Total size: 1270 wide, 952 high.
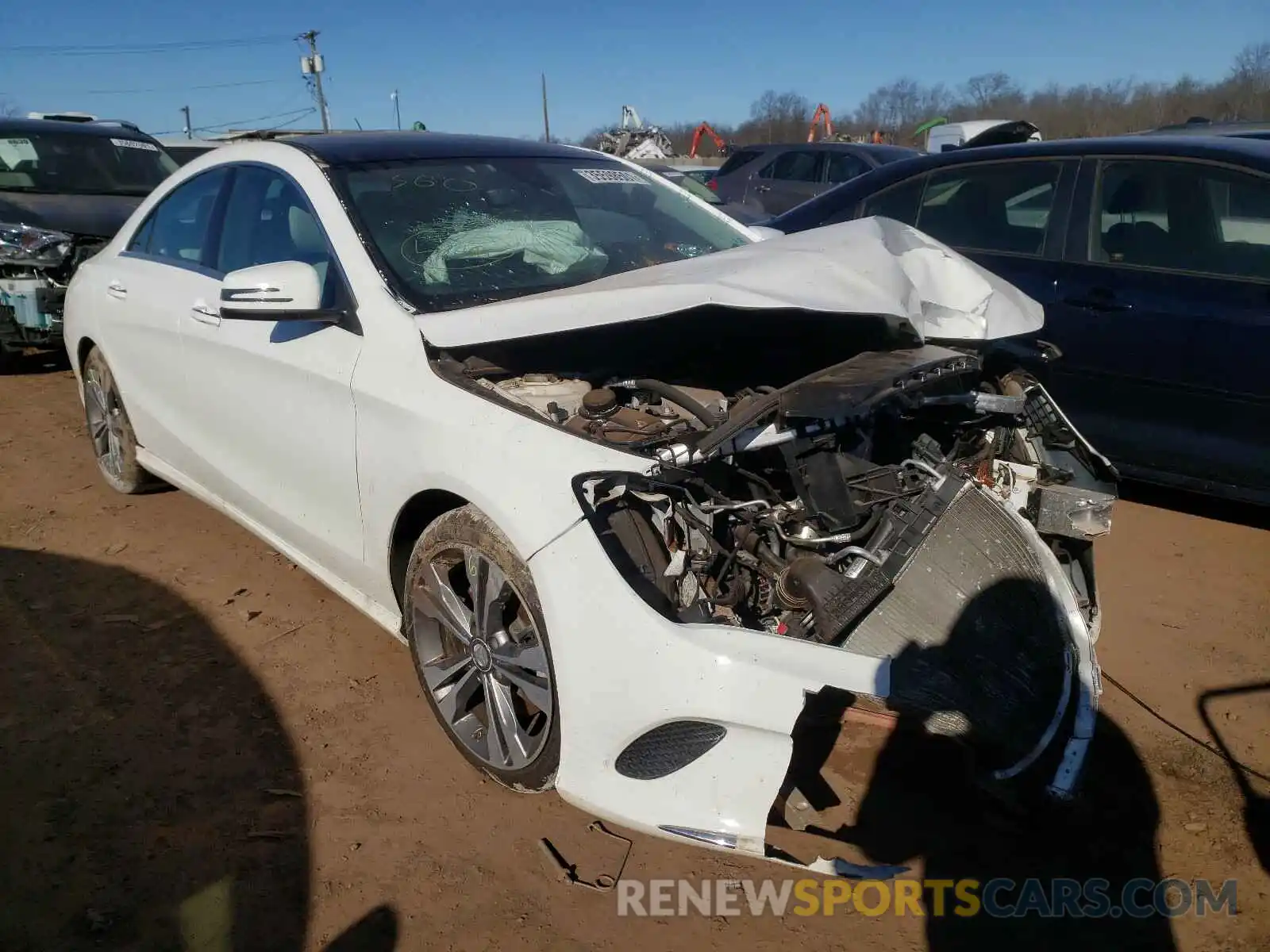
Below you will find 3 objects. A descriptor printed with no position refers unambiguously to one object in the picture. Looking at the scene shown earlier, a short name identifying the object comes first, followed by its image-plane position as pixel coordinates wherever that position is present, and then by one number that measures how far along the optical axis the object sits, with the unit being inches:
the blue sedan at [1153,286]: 149.2
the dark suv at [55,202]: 270.7
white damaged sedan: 85.0
